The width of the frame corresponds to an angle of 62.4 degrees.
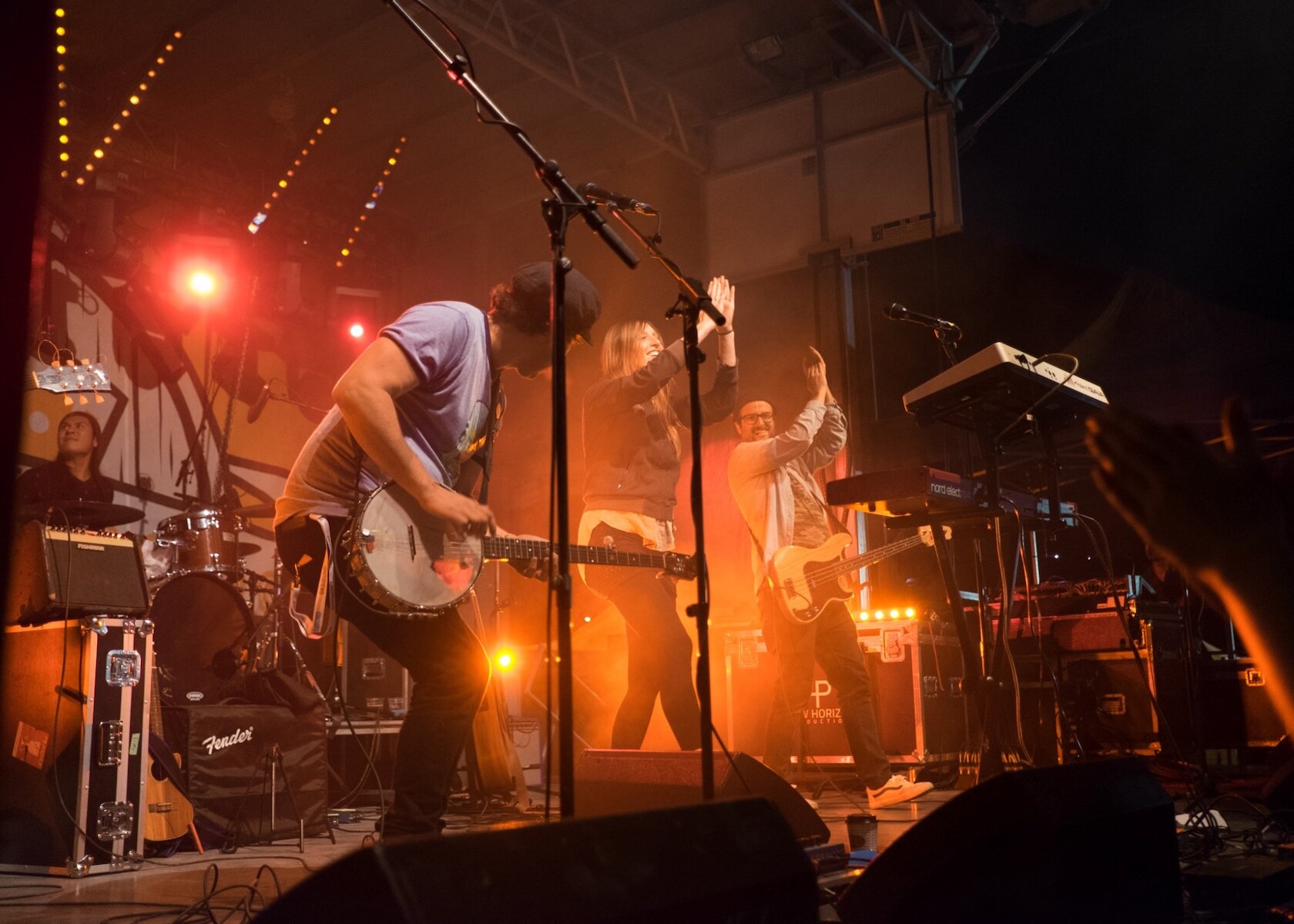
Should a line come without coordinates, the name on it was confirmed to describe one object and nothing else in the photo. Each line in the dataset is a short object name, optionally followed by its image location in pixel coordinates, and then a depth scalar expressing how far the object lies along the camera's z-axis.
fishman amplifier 4.69
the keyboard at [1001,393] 4.13
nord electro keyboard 4.37
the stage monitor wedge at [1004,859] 1.68
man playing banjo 3.08
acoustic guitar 4.85
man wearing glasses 5.82
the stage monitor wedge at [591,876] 1.01
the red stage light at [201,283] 9.88
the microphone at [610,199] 2.98
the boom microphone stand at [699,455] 2.77
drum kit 6.14
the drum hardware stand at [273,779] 5.27
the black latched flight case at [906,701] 7.04
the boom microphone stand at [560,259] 2.46
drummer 7.72
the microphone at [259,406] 10.59
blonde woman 4.88
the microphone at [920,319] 4.71
